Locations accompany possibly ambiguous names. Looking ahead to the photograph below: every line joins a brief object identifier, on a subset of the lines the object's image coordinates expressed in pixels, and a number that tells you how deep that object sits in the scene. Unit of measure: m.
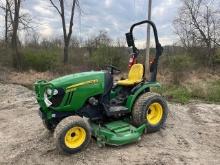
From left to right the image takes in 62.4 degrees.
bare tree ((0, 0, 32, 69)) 11.88
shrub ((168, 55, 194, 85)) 8.85
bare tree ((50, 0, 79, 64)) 12.42
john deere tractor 2.86
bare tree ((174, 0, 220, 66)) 15.87
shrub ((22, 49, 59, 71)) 11.98
